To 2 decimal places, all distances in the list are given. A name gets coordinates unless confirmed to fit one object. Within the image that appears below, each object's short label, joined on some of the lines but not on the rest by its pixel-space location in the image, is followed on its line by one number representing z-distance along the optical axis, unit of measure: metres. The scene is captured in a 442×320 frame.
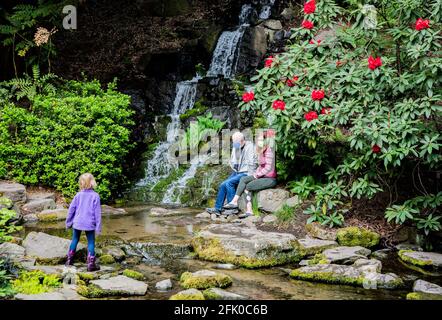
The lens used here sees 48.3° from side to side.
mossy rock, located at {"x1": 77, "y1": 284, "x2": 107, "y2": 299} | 5.38
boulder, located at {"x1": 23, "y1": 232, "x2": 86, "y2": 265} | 6.62
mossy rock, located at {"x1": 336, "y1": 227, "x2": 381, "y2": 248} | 7.79
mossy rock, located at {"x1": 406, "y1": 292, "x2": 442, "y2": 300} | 5.53
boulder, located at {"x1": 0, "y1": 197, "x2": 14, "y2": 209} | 5.69
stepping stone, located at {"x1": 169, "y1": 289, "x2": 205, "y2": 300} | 5.28
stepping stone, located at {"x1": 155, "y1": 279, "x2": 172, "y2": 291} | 5.79
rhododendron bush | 7.45
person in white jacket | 9.80
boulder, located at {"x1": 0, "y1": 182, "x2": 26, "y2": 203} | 9.70
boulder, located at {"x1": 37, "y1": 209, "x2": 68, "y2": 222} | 9.24
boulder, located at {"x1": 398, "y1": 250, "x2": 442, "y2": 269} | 6.96
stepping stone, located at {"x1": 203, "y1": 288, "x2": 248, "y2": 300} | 5.39
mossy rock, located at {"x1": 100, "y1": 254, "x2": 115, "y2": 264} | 6.82
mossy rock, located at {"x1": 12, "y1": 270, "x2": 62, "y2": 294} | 5.18
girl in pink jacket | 9.59
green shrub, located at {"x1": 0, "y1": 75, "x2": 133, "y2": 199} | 10.77
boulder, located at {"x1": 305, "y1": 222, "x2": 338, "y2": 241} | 8.09
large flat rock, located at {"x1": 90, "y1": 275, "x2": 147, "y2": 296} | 5.55
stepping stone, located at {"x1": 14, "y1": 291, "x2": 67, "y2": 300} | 4.95
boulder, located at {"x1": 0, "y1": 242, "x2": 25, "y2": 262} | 6.26
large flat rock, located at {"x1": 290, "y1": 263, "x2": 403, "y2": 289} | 6.08
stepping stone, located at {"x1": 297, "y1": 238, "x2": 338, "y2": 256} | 7.30
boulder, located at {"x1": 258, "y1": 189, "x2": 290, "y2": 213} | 9.34
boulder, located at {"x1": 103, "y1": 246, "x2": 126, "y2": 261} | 7.02
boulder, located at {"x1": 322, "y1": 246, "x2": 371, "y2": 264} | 6.87
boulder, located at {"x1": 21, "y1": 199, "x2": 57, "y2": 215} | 9.57
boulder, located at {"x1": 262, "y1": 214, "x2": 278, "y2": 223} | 8.99
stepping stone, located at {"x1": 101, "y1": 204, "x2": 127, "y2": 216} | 9.97
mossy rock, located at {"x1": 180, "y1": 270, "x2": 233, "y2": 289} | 5.82
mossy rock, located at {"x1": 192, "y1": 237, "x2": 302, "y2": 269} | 6.86
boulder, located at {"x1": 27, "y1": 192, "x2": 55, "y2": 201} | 10.24
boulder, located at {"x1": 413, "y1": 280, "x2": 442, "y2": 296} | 5.79
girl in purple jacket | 6.50
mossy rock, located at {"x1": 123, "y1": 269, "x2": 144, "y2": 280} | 6.19
